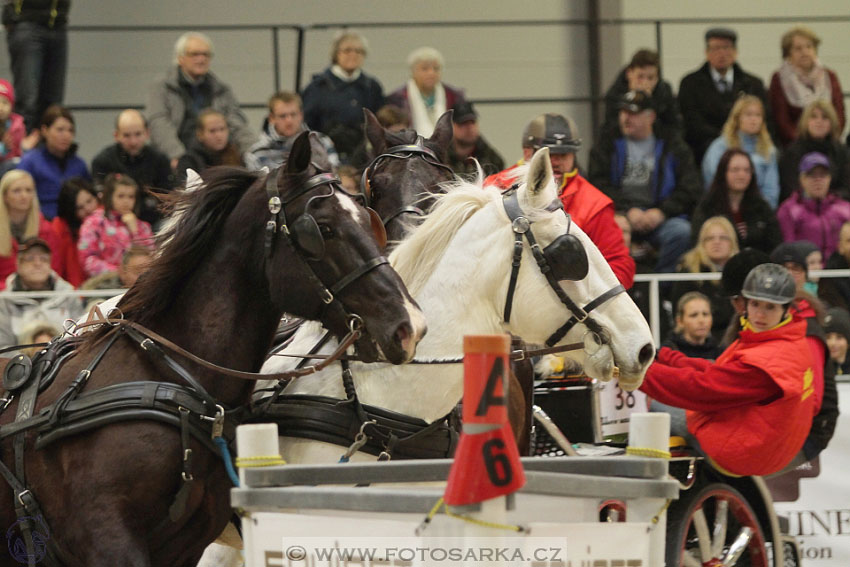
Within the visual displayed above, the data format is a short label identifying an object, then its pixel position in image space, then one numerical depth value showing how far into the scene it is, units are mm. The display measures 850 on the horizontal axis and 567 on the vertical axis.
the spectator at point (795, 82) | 22687
